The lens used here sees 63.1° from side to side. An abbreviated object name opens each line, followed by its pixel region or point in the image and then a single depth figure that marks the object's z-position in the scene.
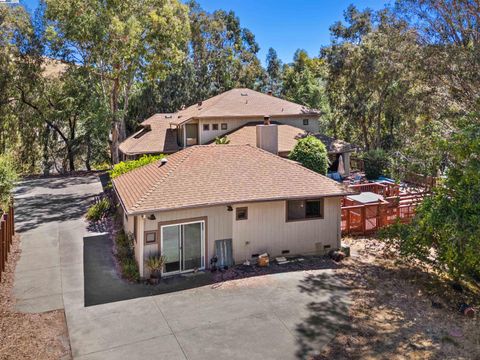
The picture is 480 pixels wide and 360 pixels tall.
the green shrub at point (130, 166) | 19.11
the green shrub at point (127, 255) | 12.61
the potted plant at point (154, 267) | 12.17
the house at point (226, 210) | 12.59
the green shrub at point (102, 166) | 37.16
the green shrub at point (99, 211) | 19.19
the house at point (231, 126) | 26.77
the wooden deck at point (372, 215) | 16.98
